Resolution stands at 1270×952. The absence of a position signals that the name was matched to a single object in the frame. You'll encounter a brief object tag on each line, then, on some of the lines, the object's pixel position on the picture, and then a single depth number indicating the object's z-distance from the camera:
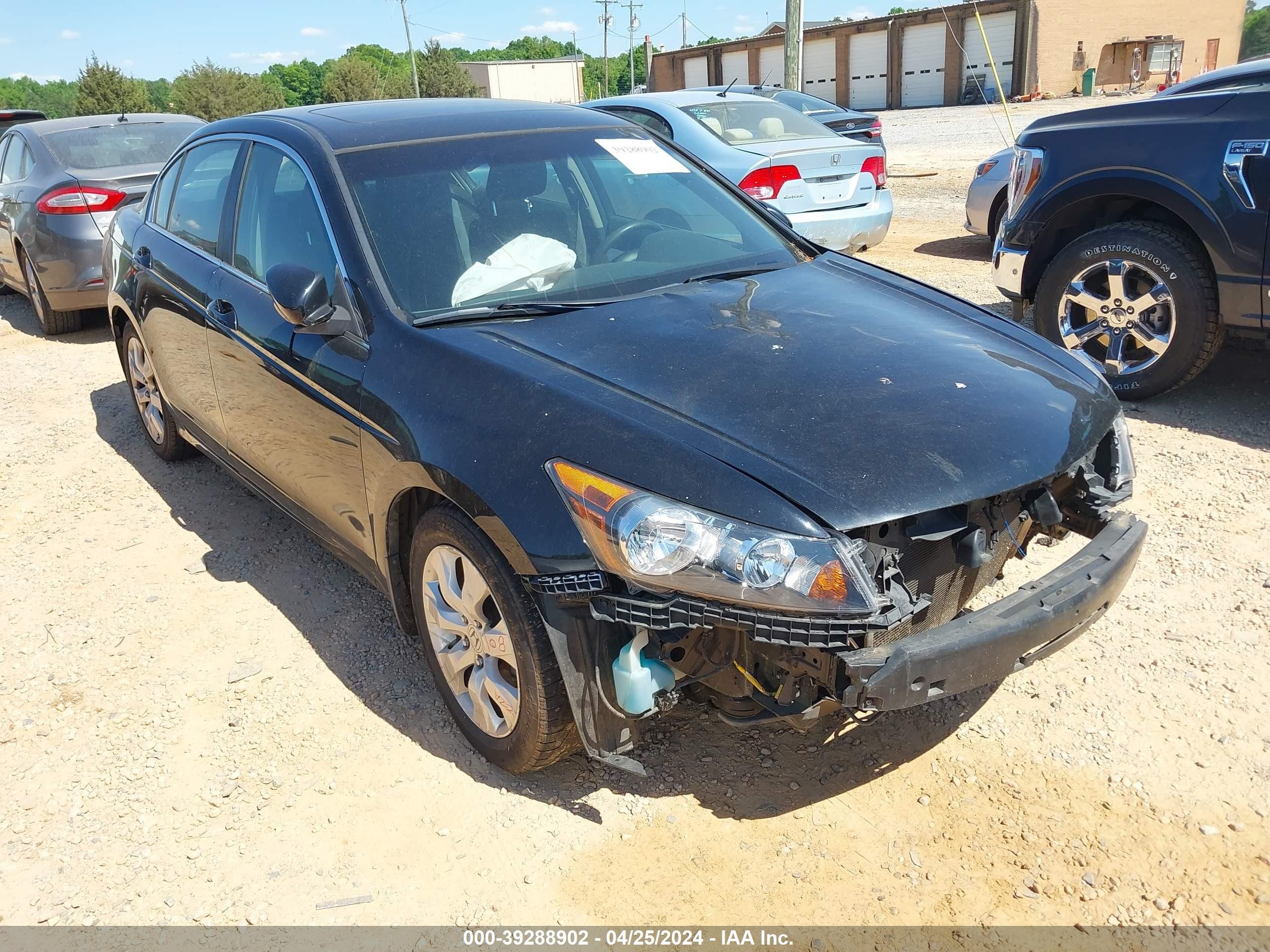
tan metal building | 80.50
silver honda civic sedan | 7.77
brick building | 39.12
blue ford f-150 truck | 4.56
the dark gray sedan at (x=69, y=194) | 7.77
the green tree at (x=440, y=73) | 56.69
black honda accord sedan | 2.17
